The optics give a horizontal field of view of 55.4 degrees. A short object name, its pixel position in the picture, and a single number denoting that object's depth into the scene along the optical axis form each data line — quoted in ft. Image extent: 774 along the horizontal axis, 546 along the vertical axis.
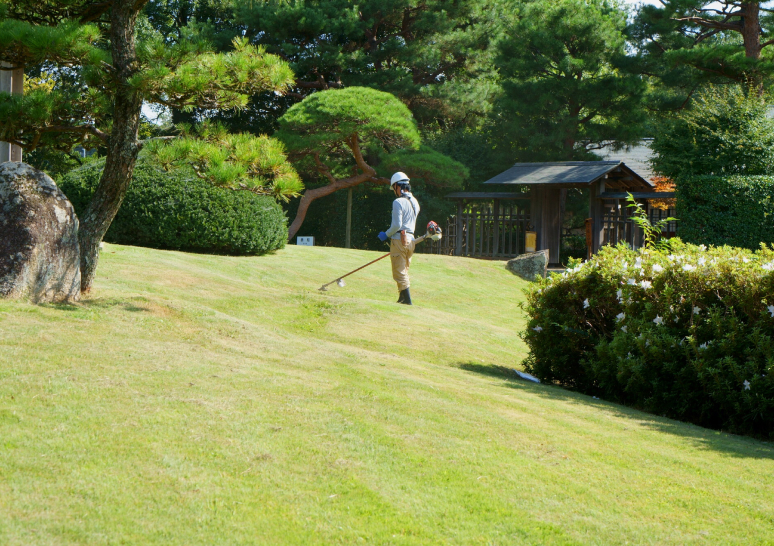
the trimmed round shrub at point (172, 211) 44.01
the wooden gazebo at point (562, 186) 65.10
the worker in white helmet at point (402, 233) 36.14
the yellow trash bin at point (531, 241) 68.54
